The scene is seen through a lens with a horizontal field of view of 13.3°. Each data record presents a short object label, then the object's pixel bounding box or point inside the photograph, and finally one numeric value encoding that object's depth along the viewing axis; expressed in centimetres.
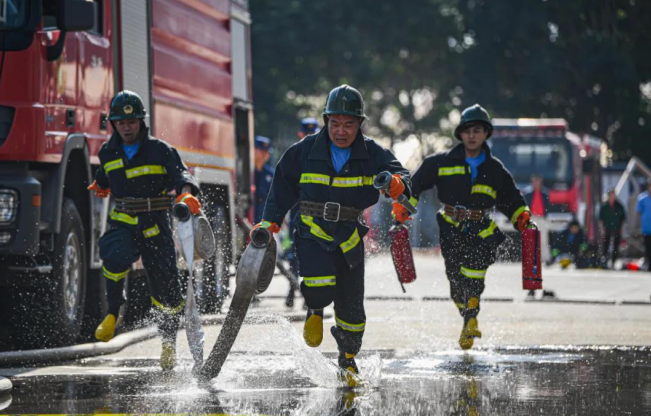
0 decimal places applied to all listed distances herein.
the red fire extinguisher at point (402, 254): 1851
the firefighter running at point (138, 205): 1772
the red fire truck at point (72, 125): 1831
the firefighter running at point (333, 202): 1537
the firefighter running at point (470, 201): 1982
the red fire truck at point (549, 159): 5687
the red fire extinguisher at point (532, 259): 1964
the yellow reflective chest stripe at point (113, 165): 1782
